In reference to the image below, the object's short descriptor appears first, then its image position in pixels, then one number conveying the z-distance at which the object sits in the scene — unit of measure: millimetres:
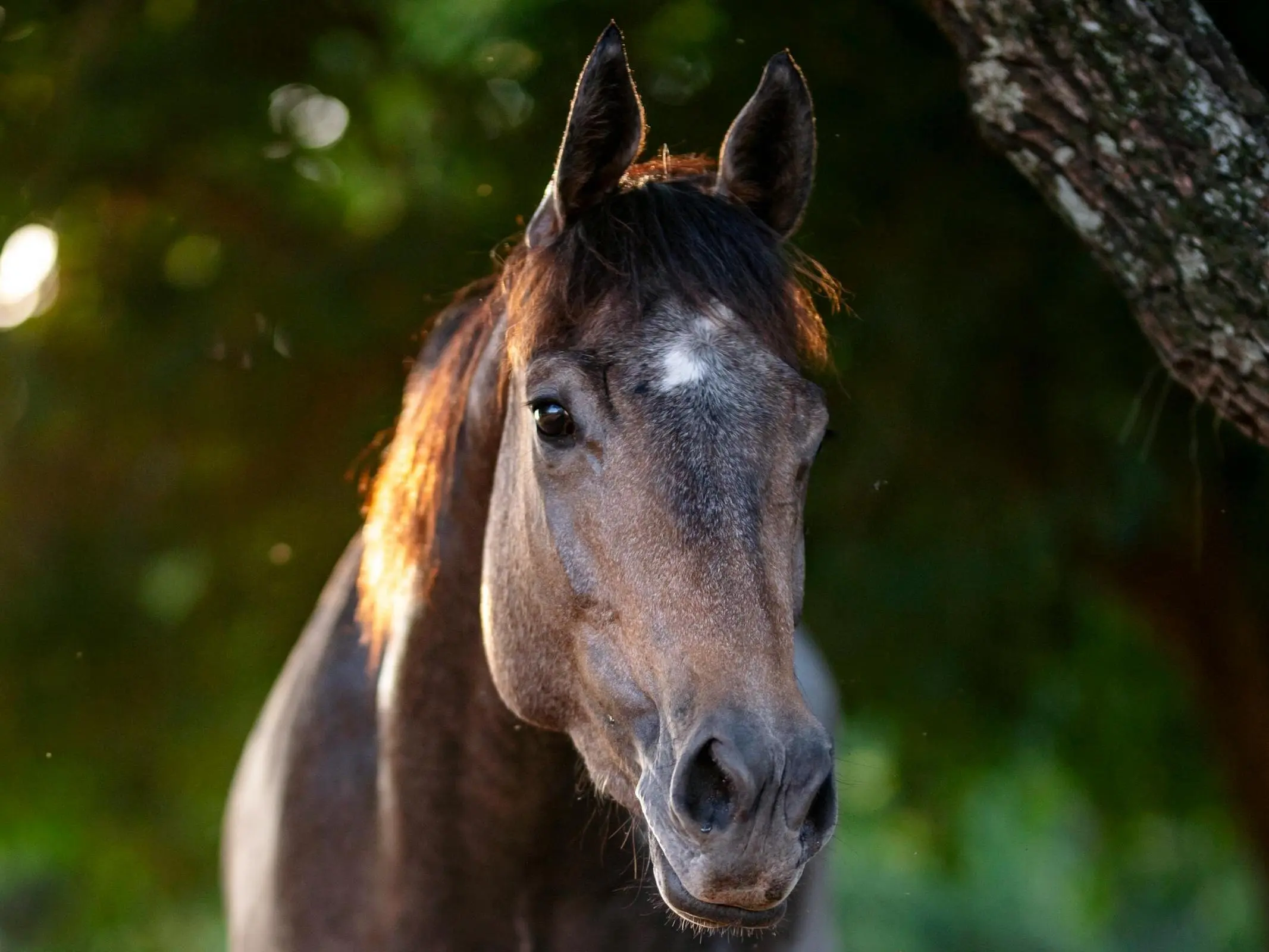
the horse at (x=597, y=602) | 4109
